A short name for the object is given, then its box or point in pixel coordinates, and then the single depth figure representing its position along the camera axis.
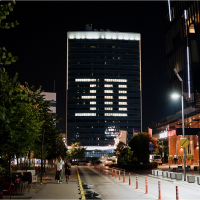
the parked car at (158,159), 65.64
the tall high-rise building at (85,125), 198.25
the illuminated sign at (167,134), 57.58
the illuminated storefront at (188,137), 56.42
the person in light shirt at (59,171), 24.14
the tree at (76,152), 130.12
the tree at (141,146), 54.62
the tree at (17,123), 5.20
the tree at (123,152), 54.39
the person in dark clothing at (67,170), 24.37
